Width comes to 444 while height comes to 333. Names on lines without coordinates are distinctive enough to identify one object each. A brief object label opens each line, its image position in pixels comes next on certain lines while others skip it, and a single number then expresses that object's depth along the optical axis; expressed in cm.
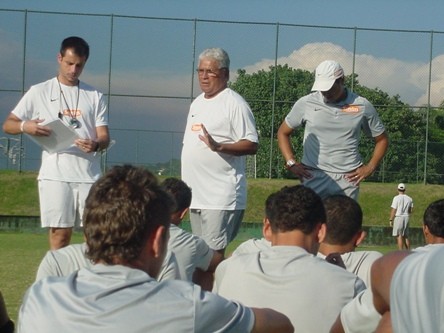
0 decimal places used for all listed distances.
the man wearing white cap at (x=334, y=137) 1064
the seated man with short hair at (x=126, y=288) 357
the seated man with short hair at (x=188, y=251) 739
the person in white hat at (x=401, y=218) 3229
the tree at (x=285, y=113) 4158
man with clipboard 1015
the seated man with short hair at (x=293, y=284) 540
